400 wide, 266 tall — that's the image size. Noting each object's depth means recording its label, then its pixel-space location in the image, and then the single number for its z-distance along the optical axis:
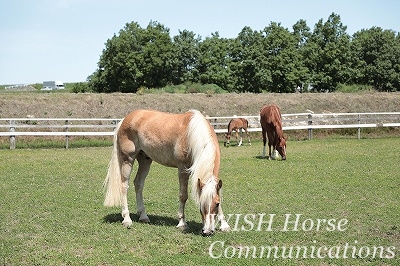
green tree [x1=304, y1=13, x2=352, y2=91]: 49.34
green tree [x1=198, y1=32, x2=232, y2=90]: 51.78
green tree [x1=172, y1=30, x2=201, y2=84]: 54.19
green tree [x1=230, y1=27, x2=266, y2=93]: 49.59
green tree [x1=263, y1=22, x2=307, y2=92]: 48.62
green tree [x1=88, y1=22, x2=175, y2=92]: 51.78
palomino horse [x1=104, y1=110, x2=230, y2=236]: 6.18
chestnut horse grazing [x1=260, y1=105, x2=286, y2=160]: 15.08
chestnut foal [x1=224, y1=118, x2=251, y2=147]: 21.46
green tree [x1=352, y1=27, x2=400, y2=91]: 52.31
